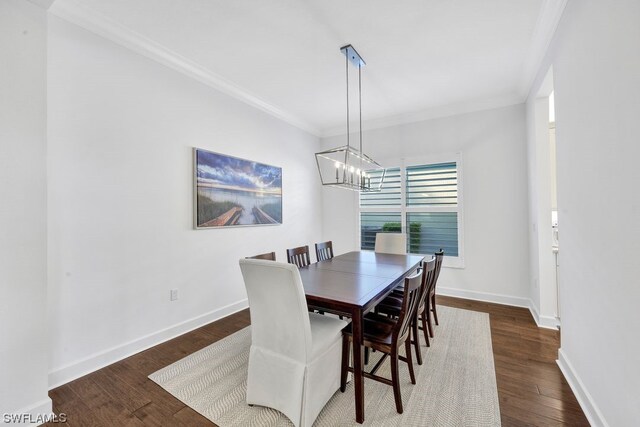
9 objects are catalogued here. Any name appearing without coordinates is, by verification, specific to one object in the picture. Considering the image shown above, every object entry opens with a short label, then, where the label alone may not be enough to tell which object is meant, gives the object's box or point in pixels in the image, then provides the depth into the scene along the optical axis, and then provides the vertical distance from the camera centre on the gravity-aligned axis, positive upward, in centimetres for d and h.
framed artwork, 299 +30
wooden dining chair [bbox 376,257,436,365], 190 -80
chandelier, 250 +67
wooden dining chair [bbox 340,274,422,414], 165 -80
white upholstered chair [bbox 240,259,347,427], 153 -82
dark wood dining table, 161 -52
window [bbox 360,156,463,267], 402 +9
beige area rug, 165 -124
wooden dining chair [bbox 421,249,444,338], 243 -88
